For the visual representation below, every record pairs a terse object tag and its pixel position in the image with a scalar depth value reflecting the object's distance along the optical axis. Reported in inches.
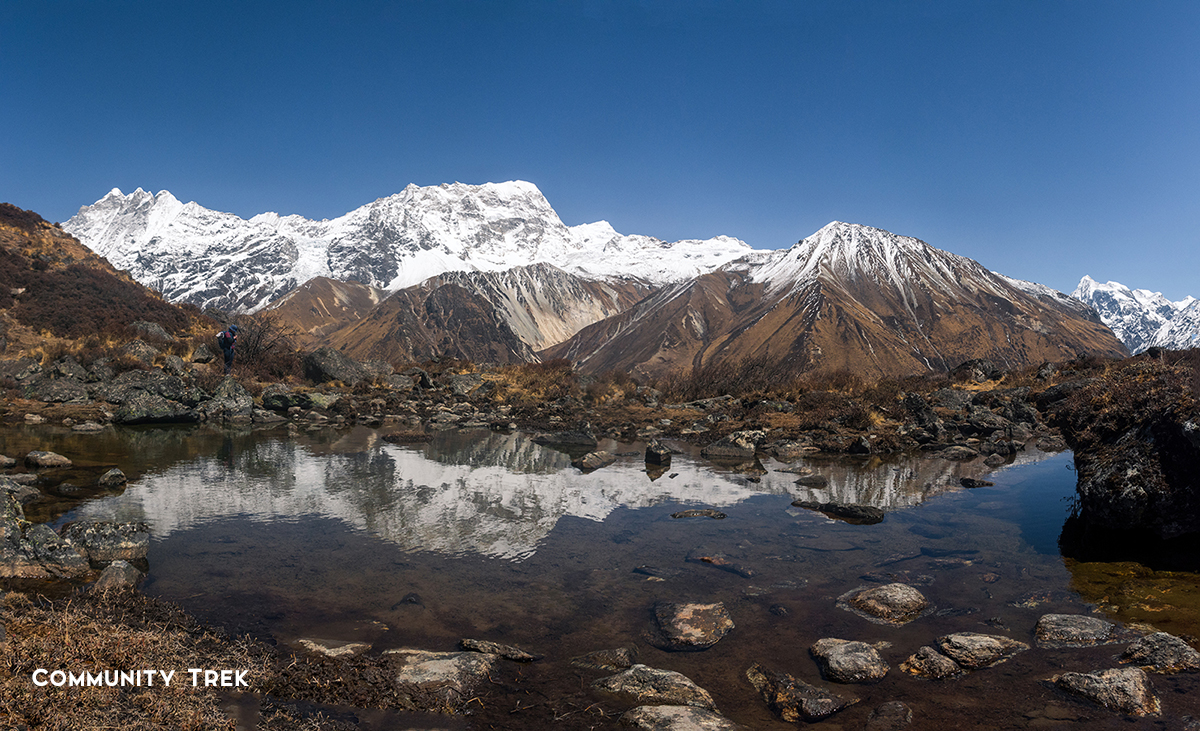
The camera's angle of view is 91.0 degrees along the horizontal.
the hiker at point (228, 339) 1020.5
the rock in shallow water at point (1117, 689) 199.3
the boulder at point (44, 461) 499.8
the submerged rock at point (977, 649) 235.5
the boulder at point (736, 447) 749.9
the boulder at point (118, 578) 261.4
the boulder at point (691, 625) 257.0
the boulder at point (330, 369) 1268.5
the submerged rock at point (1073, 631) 250.5
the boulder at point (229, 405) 907.4
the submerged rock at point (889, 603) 280.7
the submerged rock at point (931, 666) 226.1
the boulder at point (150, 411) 780.0
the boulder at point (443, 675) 200.5
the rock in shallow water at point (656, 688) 206.8
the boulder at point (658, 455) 687.7
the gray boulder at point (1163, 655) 221.5
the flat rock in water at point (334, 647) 226.7
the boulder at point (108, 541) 298.4
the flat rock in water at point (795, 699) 202.4
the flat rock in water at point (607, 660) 233.3
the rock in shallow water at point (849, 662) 224.8
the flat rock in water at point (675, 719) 186.7
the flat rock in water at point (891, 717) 193.6
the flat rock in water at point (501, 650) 234.7
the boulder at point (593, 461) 664.5
